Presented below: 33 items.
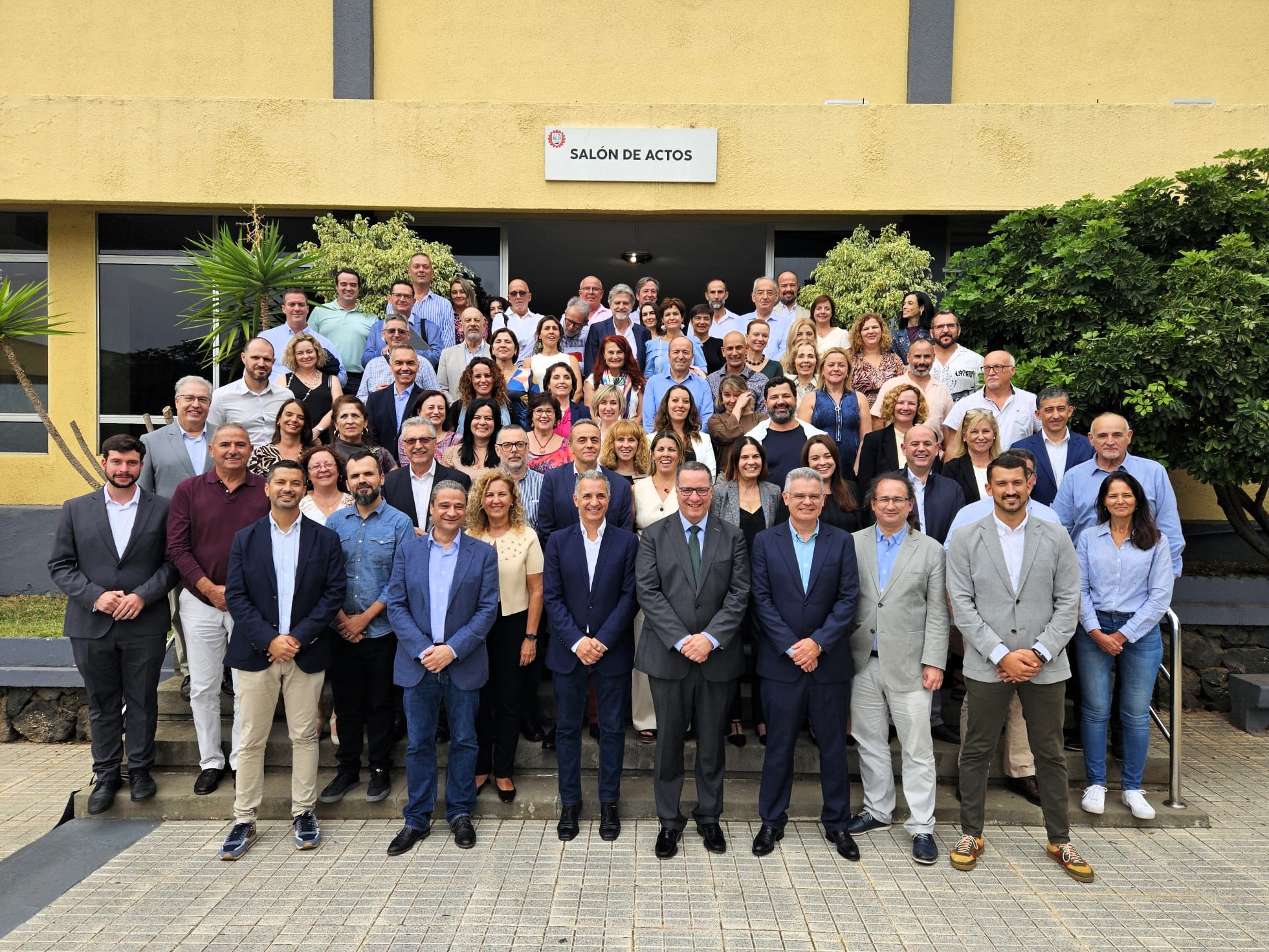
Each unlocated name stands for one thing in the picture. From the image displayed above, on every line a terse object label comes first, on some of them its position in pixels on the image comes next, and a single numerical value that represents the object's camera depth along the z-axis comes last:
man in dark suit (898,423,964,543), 5.29
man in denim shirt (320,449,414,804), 4.96
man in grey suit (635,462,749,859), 4.66
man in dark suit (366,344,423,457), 6.63
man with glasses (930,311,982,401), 6.92
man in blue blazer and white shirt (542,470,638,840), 4.79
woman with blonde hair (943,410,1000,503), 5.53
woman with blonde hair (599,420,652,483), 5.62
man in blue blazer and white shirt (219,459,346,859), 4.64
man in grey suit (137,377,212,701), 5.62
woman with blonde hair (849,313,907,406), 7.01
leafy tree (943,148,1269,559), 6.47
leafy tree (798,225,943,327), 8.56
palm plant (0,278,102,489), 7.55
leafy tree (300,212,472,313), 8.80
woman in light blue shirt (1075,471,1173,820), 5.00
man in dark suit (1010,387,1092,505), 5.77
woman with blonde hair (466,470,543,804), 5.00
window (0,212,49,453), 10.17
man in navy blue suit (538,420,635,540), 5.43
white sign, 9.73
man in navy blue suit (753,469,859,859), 4.66
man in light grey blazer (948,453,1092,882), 4.57
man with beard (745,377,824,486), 5.80
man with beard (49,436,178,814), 5.05
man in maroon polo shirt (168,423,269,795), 5.06
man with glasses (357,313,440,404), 7.03
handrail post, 5.22
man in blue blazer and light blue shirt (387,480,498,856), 4.71
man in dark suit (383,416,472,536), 5.38
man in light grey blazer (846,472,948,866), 4.66
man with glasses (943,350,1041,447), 6.25
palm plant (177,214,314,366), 8.01
